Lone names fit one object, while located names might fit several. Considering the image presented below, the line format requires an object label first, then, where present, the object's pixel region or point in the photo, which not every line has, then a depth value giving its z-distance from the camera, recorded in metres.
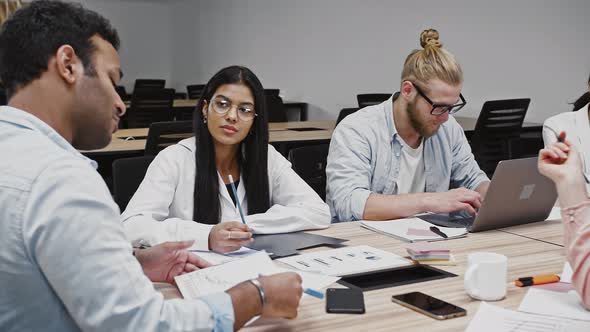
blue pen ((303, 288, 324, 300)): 1.37
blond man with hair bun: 2.41
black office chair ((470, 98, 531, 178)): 4.36
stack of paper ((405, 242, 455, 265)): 1.65
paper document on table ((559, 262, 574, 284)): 1.51
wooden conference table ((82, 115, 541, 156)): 3.84
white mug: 1.36
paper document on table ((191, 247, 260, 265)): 1.67
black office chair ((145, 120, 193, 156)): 3.43
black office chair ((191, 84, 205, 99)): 8.92
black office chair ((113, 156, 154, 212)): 2.32
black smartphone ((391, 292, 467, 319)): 1.28
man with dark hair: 0.91
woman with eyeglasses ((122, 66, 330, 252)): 2.03
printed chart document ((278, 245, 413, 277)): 1.57
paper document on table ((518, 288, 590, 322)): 1.29
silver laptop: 1.93
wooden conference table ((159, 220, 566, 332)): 1.23
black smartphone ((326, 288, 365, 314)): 1.30
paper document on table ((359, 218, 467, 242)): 1.92
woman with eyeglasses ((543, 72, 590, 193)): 2.62
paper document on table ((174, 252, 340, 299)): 1.40
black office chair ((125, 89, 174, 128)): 6.10
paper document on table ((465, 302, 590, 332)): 1.21
